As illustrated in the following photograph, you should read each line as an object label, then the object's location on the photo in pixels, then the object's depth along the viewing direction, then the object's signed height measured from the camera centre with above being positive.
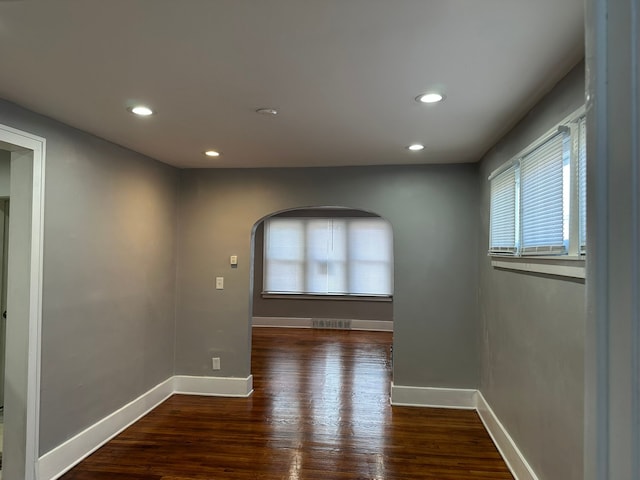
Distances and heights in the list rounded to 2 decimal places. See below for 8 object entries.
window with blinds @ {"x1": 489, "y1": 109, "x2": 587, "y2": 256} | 1.84 +0.33
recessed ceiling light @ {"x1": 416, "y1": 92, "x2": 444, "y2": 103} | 2.26 +0.87
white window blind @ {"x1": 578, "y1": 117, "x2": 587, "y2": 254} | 1.75 +0.33
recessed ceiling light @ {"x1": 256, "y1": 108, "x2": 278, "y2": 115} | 2.52 +0.86
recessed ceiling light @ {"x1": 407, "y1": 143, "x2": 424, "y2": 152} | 3.37 +0.88
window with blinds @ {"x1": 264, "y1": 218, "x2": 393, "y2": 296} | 8.23 -0.07
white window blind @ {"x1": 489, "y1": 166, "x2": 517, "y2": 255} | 2.85 +0.31
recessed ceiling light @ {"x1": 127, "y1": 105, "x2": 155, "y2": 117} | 2.51 +0.86
